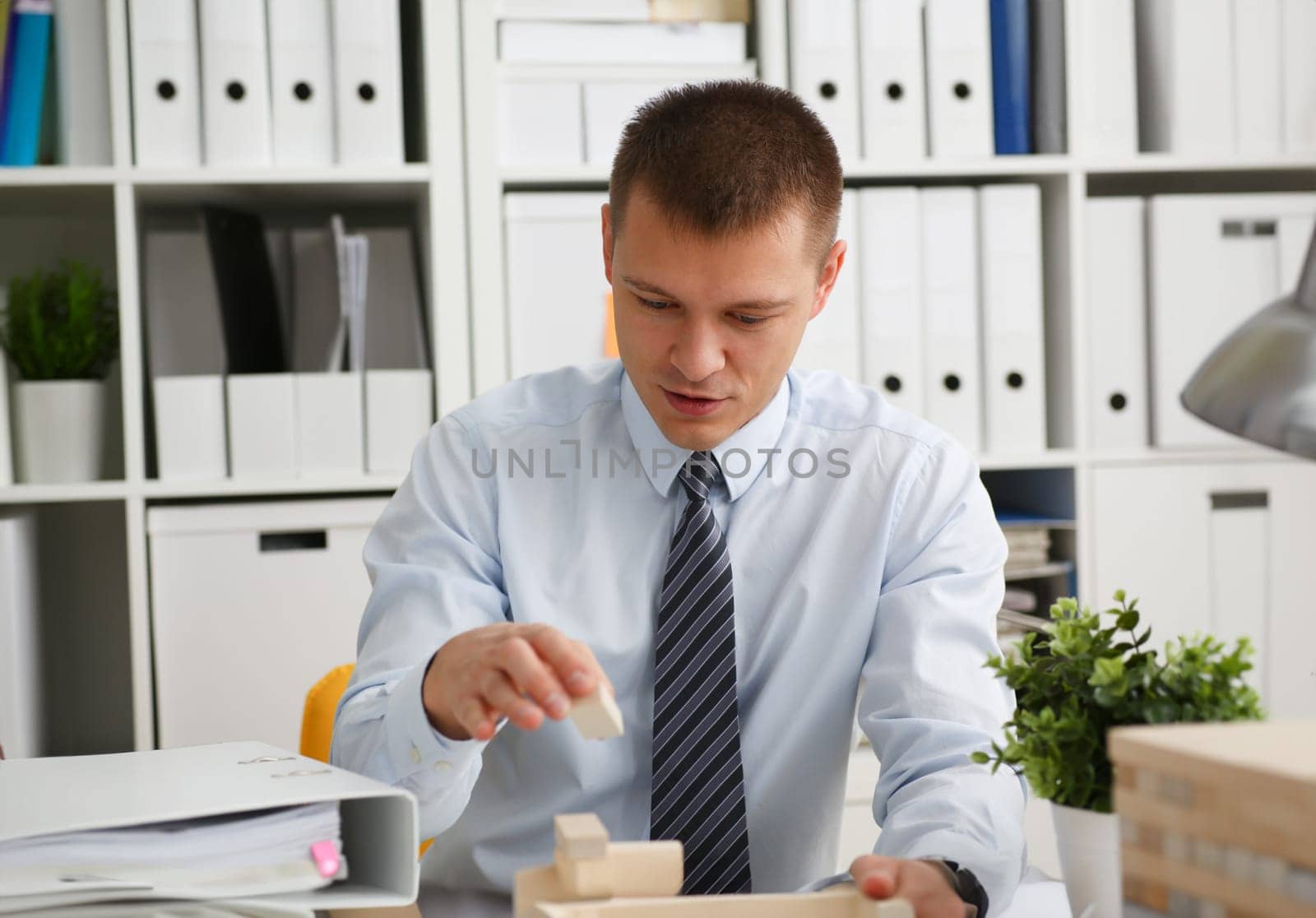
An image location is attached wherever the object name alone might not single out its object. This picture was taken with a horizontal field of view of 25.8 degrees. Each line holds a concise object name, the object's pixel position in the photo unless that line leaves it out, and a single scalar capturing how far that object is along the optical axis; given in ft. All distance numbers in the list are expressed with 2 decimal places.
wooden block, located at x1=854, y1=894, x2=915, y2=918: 5.41
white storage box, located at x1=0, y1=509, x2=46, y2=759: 9.95
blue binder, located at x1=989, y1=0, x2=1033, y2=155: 10.27
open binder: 6.01
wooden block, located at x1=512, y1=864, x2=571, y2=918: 5.67
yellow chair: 8.91
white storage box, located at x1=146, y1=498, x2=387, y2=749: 10.02
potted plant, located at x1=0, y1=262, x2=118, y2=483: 10.02
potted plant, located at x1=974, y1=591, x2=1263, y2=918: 5.86
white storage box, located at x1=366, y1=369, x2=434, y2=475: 10.13
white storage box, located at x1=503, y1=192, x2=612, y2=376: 10.13
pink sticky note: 6.24
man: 8.14
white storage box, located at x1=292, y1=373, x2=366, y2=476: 10.11
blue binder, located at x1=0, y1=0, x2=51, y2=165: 9.94
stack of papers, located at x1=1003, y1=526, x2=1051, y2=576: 10.34
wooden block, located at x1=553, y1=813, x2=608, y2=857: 5.55
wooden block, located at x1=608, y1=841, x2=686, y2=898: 5.62
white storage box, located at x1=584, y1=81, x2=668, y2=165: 10.17
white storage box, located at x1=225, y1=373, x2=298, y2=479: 10.07
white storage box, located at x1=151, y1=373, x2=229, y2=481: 10.03
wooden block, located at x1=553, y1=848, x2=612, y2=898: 5.56
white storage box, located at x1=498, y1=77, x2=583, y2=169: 10.15
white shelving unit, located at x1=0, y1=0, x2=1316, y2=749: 9.97
